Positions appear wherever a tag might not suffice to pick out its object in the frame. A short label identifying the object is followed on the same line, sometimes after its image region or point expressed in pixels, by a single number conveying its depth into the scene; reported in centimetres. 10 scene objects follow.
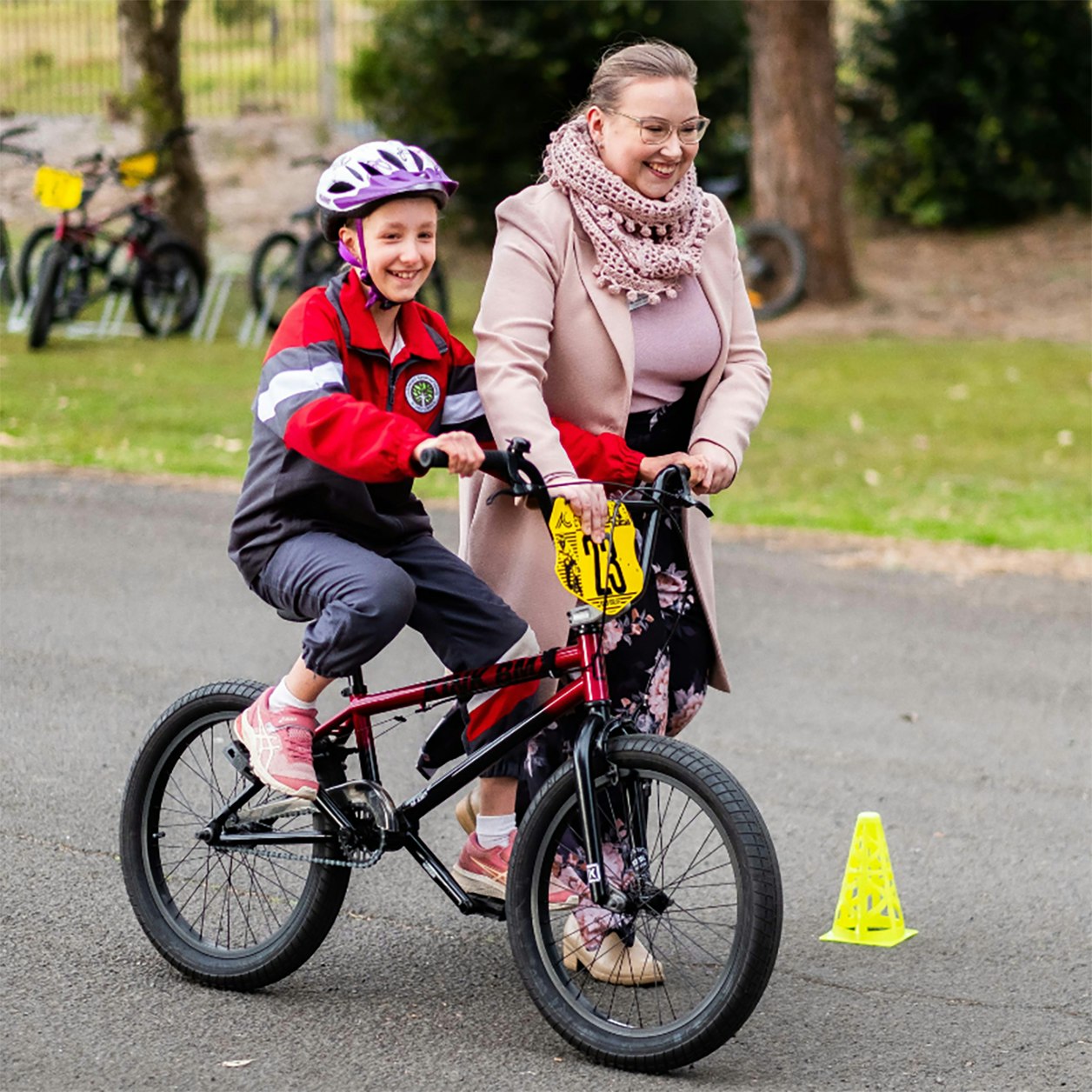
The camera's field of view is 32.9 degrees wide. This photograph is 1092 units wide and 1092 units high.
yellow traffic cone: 461
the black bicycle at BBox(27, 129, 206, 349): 1518
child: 373
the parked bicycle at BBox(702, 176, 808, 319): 1930
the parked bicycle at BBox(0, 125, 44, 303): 1562
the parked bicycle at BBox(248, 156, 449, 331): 1588
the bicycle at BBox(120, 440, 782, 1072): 365
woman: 402
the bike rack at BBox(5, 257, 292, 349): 1638
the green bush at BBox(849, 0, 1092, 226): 2269
